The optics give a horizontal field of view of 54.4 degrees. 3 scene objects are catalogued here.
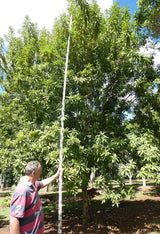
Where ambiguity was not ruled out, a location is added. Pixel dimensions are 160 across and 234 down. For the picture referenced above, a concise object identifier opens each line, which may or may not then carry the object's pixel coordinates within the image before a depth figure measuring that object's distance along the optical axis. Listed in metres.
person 2.17
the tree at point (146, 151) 5.42
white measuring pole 2.52
